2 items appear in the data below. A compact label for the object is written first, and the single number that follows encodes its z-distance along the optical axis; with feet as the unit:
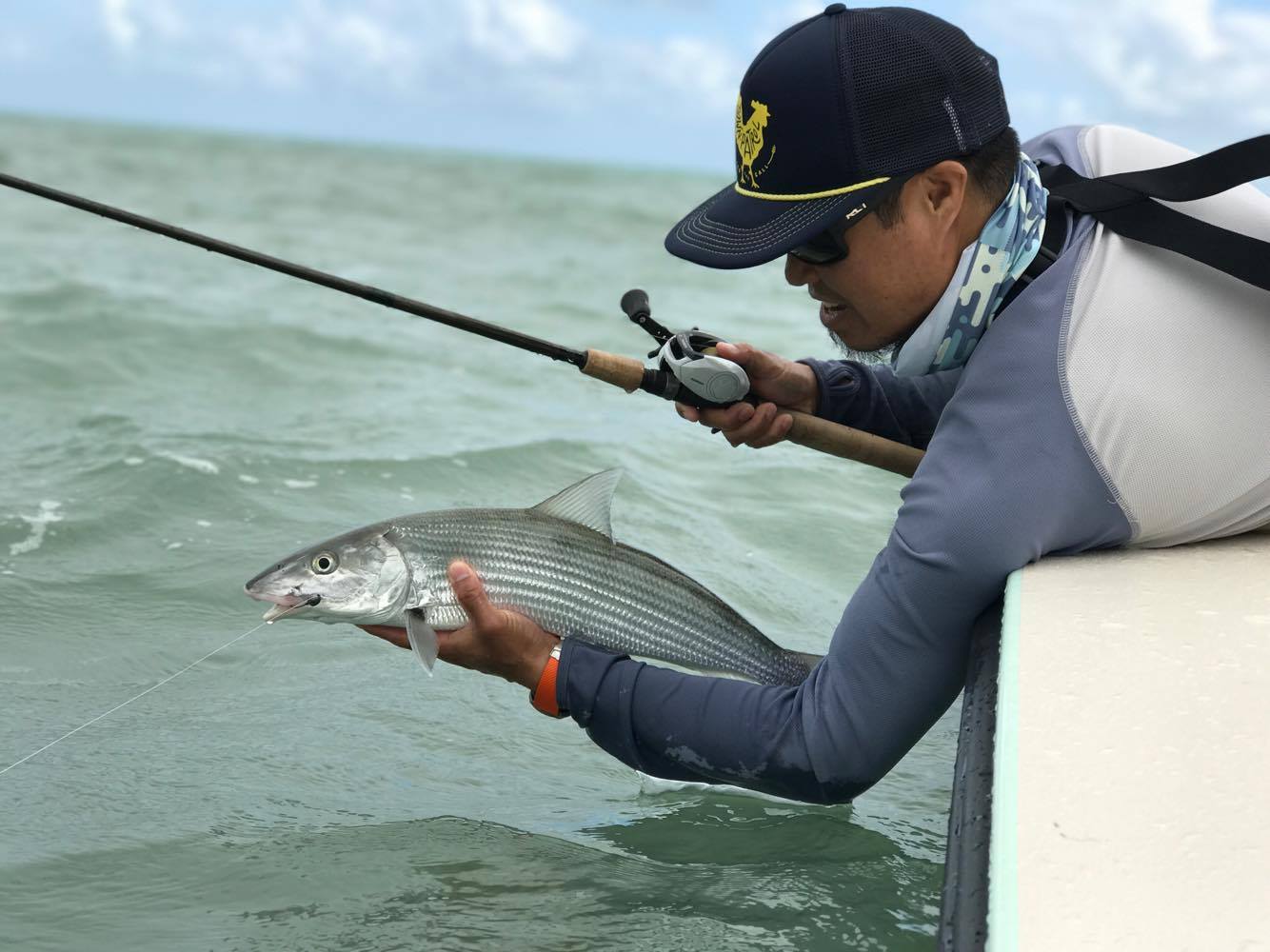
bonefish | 9.95
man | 7.91
